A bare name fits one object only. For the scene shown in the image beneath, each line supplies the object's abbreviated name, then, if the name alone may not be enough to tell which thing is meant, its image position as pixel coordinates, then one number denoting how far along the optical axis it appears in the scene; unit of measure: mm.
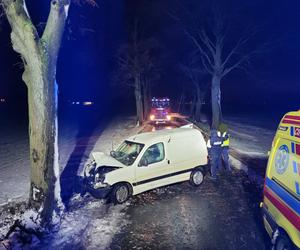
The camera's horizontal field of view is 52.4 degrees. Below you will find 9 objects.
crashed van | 8352
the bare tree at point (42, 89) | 6488
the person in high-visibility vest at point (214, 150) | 10766
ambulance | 4445
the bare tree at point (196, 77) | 32853
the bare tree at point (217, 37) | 23594
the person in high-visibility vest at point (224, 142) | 10875
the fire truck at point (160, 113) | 27375
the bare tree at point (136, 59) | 28734
